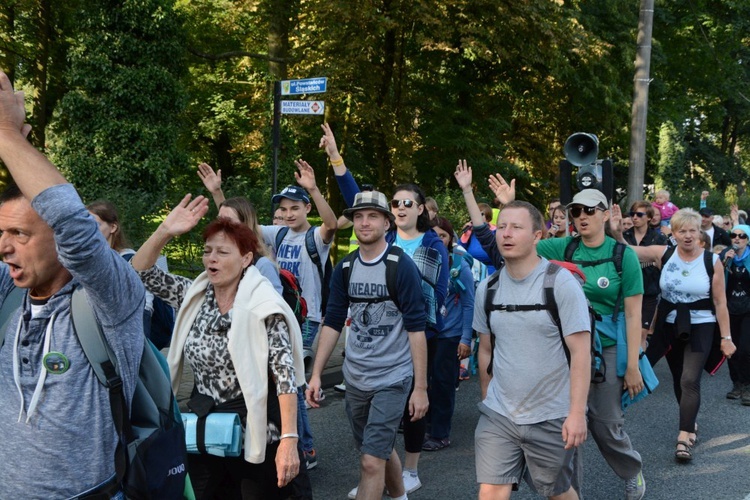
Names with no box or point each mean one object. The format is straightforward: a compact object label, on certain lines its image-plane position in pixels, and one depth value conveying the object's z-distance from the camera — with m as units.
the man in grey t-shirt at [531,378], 4.10
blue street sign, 10.73
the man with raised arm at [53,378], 2.40
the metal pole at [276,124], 11.13
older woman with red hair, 3.69
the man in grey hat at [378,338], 4.97
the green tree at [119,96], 17.89
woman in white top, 7.24
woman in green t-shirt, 5.12
